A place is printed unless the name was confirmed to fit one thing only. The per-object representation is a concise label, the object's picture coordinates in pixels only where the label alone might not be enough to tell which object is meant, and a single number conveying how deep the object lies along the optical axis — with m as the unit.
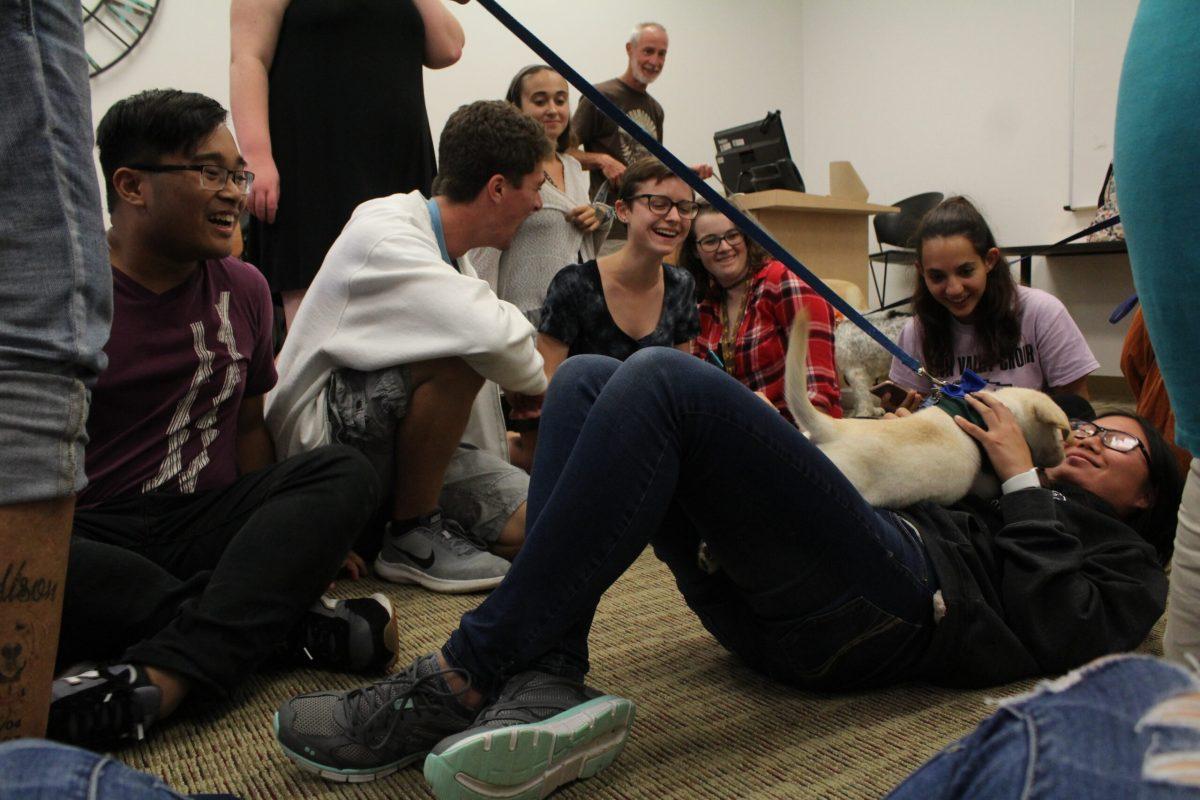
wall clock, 3.55
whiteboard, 4.61
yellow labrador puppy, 1.22
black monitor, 4.09
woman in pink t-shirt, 2.01
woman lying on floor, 0.89
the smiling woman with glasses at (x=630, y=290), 2.19
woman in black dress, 1.92
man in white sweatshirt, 1.63
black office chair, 5.00
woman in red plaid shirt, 2.30
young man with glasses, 1.13
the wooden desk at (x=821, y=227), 3.82
